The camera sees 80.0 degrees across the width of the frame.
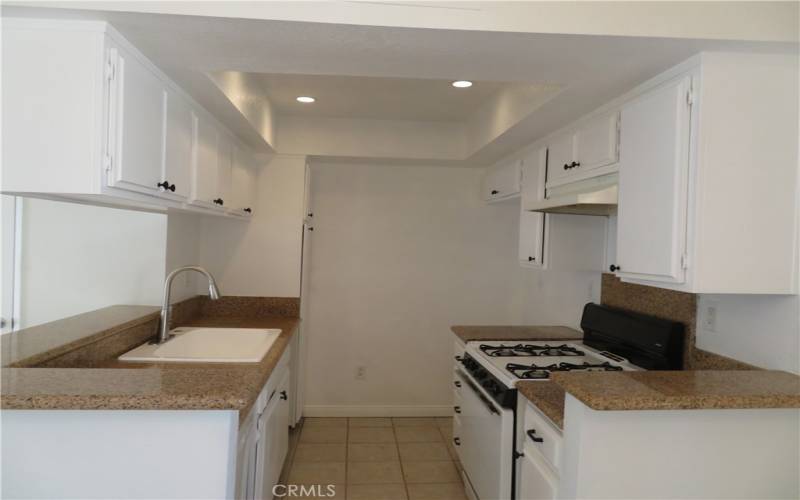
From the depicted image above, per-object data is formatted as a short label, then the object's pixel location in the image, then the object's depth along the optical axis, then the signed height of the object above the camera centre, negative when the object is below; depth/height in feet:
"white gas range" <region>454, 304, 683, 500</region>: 7.07 -1.93
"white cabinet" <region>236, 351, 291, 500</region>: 6.20 -3.06
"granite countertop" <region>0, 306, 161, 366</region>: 5.35 -1.36
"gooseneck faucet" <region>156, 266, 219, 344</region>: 7.92 -1.26
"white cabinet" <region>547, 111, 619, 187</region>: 6.93 +1.64
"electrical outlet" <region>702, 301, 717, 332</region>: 6.57 -0.84
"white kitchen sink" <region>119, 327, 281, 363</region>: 7.07 -1.89
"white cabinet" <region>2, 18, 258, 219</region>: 4.69 +1.23
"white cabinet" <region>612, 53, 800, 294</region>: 5.18 +0.89
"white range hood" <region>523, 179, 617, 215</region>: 6.80 +0.75
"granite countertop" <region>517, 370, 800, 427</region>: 4.54 -1.37
